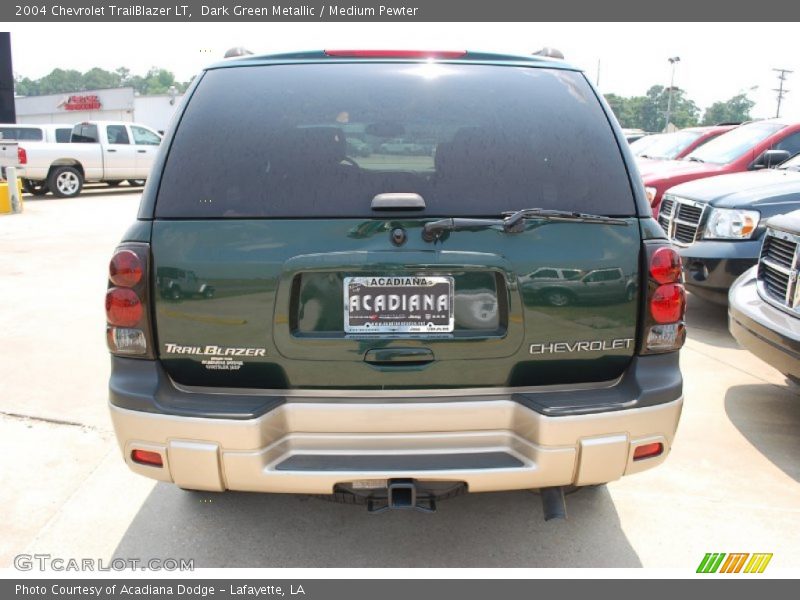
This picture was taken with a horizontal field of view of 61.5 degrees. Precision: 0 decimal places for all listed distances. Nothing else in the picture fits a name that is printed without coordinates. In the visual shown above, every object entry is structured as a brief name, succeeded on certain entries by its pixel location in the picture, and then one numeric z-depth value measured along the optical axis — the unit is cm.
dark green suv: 230
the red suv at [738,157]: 810
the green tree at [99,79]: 12986
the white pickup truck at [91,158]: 1702
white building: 5728
